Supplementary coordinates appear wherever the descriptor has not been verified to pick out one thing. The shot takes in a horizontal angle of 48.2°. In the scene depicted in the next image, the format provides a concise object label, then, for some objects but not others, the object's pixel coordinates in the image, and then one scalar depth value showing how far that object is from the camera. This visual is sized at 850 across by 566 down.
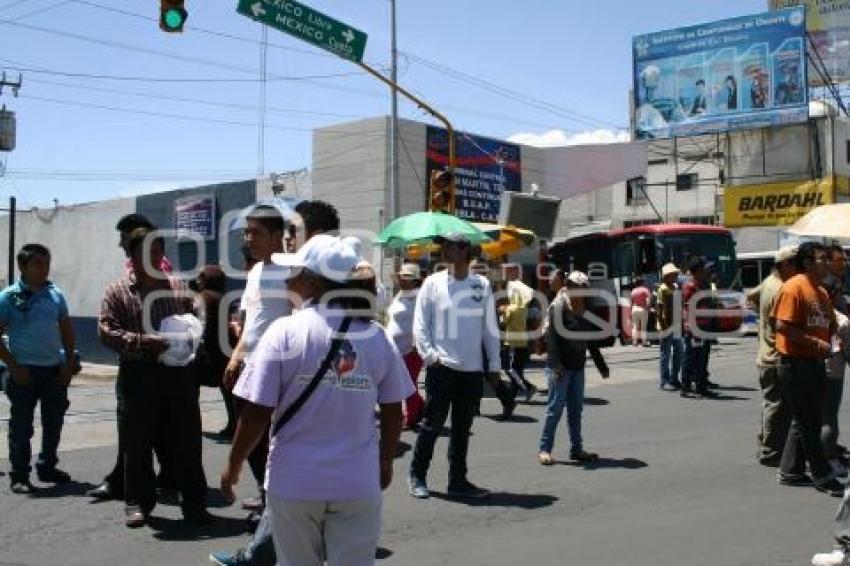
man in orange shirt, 6.71
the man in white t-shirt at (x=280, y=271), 4.46
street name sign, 13.35
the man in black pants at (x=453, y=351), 6.93
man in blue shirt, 7.20
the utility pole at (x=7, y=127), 31.98
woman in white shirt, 9.67
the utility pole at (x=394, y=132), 20.62
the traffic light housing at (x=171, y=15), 12.18
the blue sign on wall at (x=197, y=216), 25.77
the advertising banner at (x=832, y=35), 41.66
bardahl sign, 37.56
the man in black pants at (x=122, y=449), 6.30
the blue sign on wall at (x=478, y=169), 26.67
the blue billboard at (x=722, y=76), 37.16
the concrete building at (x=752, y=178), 38.62
